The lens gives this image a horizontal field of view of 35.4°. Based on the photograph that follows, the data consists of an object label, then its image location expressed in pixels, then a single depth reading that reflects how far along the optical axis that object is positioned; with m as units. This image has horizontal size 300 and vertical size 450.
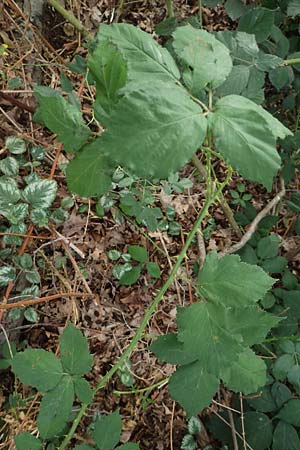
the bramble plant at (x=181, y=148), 0.65
